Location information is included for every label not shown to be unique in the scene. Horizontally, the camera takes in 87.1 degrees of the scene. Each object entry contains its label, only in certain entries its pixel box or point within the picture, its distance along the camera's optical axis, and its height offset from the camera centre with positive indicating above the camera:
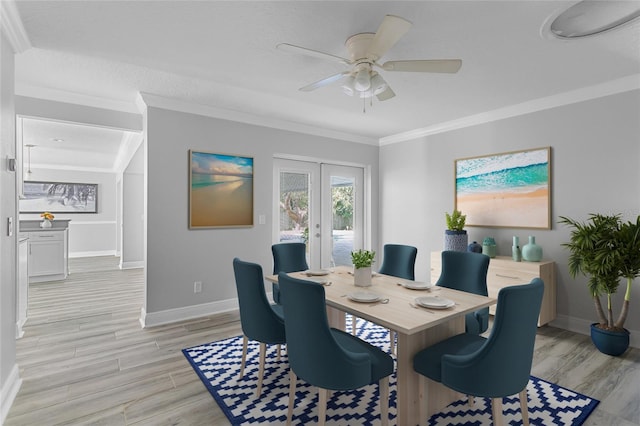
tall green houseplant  2.83 -0.37
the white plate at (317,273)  2.94 -0.52
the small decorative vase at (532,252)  3.57 -0.40
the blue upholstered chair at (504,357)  1.56 -0.69
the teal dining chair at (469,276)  2.56 -0.53
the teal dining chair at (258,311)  2.24 -0.66
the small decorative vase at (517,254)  3.69 -0.44
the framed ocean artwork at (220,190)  3.98 +0.30
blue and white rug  2.04 -1.24
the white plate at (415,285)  2.46 -0.54
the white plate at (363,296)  2.10 -0.53
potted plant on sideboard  4.13 -0.25
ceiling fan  1.95 +0.98
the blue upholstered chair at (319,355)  1.65 -0.71
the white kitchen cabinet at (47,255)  5.77 -0.72
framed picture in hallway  8.48 +0.44
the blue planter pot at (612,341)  2.87 -1.10
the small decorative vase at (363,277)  2.58 -0.48
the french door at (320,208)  4.91 +0.09
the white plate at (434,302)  1.96 -0.53
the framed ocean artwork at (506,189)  3.73 +0.30
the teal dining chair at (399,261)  3.31 -0.48
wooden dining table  1.82 -0.57
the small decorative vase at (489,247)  3.91 -0.38
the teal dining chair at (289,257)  3.52 -0.46
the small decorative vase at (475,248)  3.96 -0.40
